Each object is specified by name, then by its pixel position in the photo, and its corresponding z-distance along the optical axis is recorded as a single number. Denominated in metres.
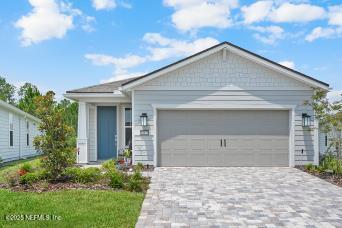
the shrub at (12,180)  9.07
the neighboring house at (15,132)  17.09
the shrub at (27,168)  10.72
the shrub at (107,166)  11.35
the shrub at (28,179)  9.02
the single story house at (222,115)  13.12
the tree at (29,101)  28.22
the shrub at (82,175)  9.33
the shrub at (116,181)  8.62
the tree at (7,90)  57.59
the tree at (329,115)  11.52
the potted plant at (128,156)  13.32
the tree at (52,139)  9.13
